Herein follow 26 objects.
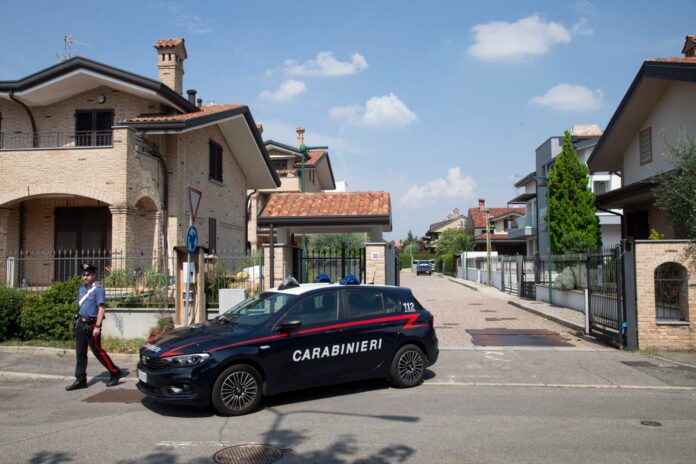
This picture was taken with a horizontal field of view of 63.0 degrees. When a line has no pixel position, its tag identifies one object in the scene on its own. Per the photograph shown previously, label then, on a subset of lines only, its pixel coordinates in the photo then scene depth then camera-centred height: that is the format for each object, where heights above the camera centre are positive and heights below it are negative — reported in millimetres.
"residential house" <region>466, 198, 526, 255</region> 56903 +3376
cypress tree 24359 +2235
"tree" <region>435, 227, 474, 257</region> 60441 +1848
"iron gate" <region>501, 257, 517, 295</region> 29386 -886
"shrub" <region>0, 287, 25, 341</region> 11211 -958
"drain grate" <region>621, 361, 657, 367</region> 9789 -1852
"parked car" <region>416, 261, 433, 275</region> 64125 -1011
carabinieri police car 6594 -1099
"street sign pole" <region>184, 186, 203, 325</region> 9148 +420
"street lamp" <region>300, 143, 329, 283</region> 14527 -183
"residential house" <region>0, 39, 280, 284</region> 14992 +2859
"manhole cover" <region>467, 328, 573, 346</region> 12375 -1843
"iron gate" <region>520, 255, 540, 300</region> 23878 -823
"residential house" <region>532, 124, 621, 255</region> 36906 +5515
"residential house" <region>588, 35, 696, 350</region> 10945 +2011
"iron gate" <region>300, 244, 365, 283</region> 14709 -186
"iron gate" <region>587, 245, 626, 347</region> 11172 -776
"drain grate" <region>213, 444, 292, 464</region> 5113 -1802
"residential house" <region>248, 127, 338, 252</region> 33219 +5927
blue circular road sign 9448 +355
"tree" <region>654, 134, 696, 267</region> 11656 +1411
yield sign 9102 +990
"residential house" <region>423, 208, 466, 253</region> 97225 +6003
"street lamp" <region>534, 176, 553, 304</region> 24641 +2034
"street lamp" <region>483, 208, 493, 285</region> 36831 -681
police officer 8195 -937
